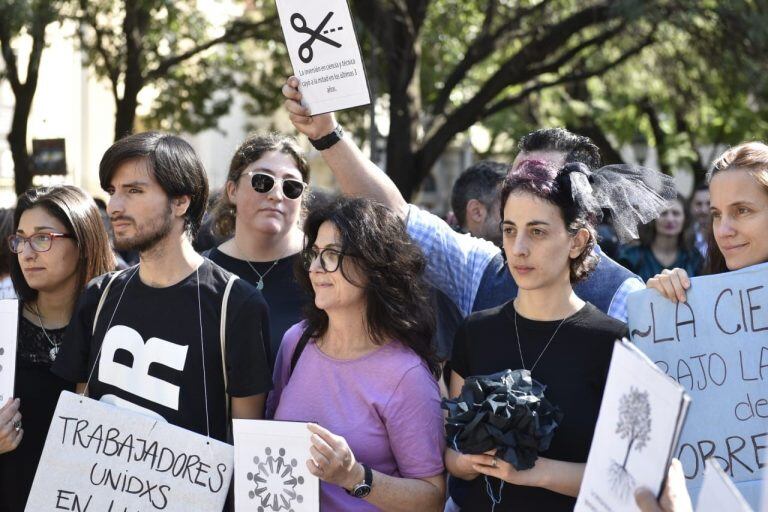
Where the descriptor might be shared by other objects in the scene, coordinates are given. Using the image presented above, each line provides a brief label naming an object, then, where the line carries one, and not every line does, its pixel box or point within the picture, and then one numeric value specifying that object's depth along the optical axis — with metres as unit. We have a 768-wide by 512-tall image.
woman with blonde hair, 3.26
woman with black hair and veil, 3.04
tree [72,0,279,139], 13.50
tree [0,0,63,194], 10.71
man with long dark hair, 3.45
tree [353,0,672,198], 12.70
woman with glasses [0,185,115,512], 3.83
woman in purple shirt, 3.24
